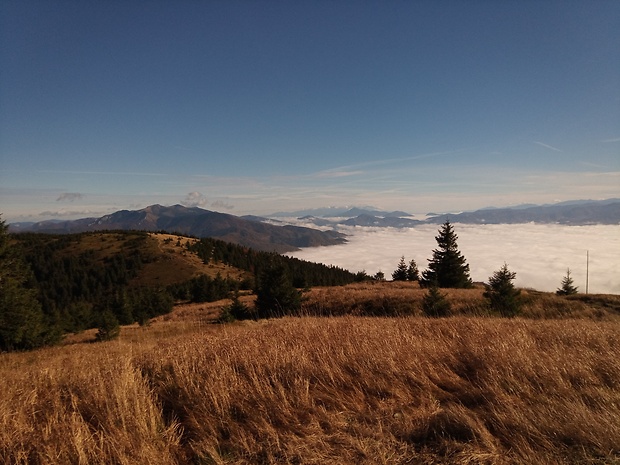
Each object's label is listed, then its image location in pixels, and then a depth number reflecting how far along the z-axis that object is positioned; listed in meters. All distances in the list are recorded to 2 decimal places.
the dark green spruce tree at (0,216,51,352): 19.48
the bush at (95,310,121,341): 21.97
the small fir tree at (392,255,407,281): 54.69
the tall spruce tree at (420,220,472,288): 40.50
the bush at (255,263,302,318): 23.98
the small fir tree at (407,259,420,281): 53.09
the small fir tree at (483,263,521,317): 15.96
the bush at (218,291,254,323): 26.00
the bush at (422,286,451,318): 16.45
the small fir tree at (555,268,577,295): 42.37
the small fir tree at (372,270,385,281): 56.45
